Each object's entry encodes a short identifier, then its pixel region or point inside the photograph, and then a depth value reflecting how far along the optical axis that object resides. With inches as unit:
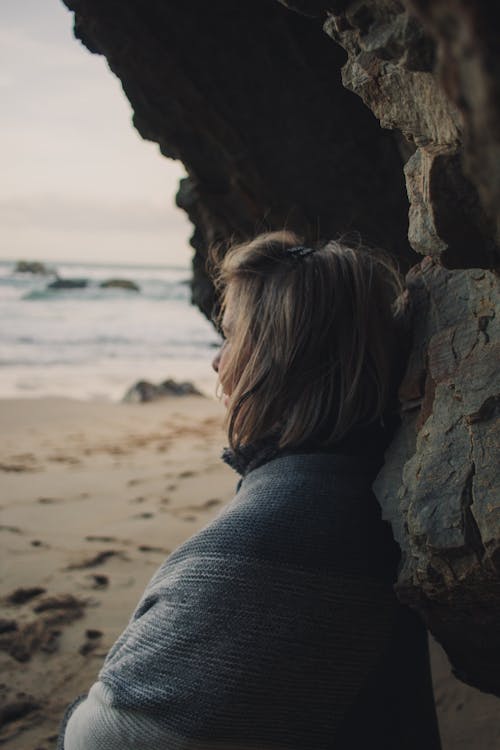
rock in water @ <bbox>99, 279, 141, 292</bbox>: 1241.3
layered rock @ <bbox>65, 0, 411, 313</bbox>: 112.8
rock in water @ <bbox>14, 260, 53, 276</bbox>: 1491.1
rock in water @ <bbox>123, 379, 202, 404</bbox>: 358.9
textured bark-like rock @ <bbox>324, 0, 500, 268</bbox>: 40.4
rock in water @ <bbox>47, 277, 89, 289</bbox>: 1132.7
